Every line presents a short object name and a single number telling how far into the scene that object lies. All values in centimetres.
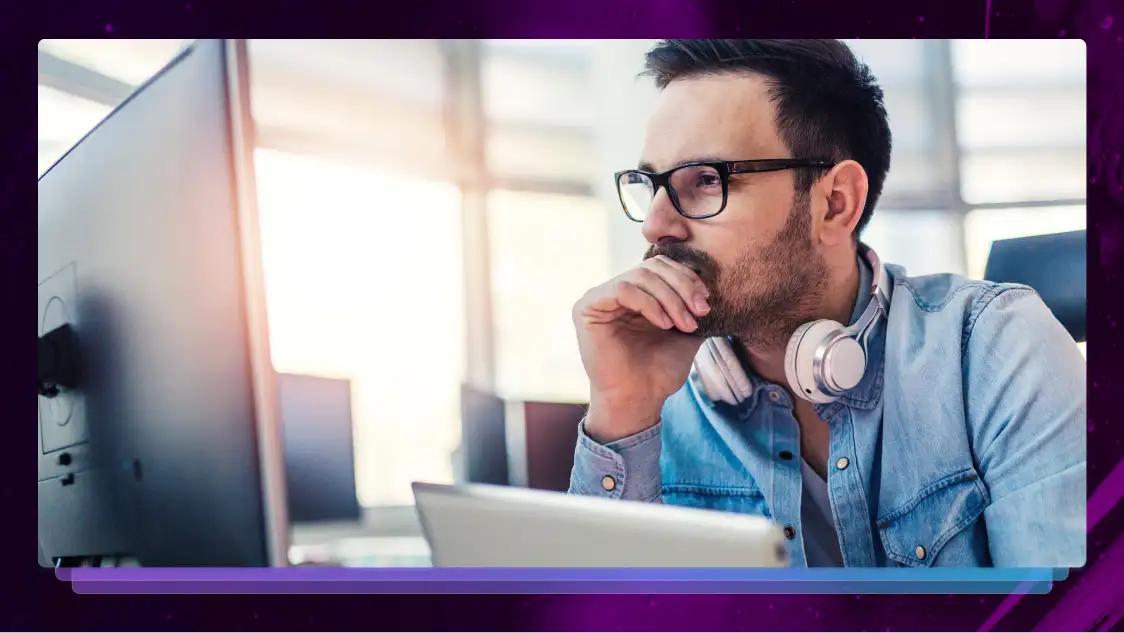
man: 161
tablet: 120
